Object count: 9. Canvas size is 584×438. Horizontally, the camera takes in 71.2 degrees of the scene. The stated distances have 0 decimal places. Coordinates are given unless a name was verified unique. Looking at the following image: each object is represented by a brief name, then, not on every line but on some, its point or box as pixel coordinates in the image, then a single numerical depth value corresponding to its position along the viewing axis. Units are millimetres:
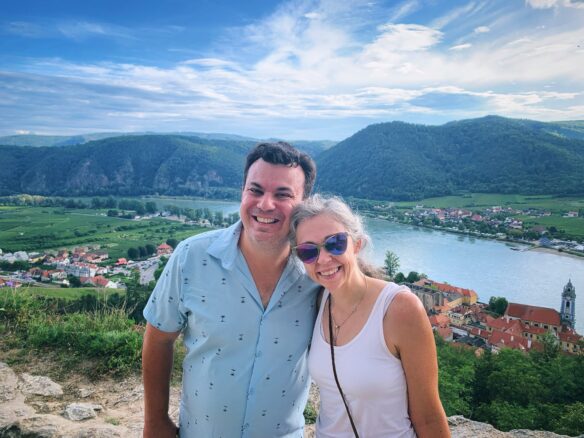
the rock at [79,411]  1950
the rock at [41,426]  1680
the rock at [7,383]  2146
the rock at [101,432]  1721
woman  1075
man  1196
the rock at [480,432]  2111
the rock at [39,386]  2211
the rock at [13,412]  1690
